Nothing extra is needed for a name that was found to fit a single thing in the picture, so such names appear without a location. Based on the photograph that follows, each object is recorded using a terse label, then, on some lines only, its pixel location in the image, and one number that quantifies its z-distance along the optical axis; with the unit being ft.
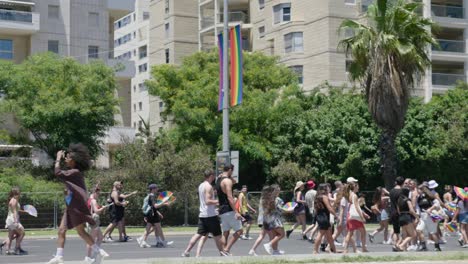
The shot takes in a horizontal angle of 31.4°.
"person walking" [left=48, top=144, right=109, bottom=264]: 43.34
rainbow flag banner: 89.51
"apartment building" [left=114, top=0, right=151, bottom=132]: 300.20
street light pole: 92.99
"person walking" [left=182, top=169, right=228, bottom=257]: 53.31
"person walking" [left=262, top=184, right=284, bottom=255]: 57.36
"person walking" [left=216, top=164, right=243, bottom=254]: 54.49
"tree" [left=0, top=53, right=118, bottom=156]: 149.18
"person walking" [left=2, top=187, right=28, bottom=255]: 68.74
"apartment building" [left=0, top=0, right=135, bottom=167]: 178.70
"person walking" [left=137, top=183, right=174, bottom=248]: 76.64
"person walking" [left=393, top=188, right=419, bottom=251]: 61.77
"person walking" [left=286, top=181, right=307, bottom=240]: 85.66
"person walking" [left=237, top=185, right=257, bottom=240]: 86.69
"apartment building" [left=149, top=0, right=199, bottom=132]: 237.04
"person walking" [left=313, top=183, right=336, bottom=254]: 59.36
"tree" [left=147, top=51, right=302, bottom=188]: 150.82
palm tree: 113.39
